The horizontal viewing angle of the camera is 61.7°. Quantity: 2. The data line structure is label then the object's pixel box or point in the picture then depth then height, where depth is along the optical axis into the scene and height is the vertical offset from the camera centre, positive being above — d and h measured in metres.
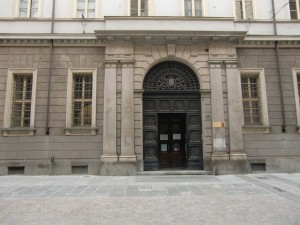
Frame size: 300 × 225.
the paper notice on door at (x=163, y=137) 13.16 +0.39
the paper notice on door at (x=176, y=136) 13.24 +0.41
